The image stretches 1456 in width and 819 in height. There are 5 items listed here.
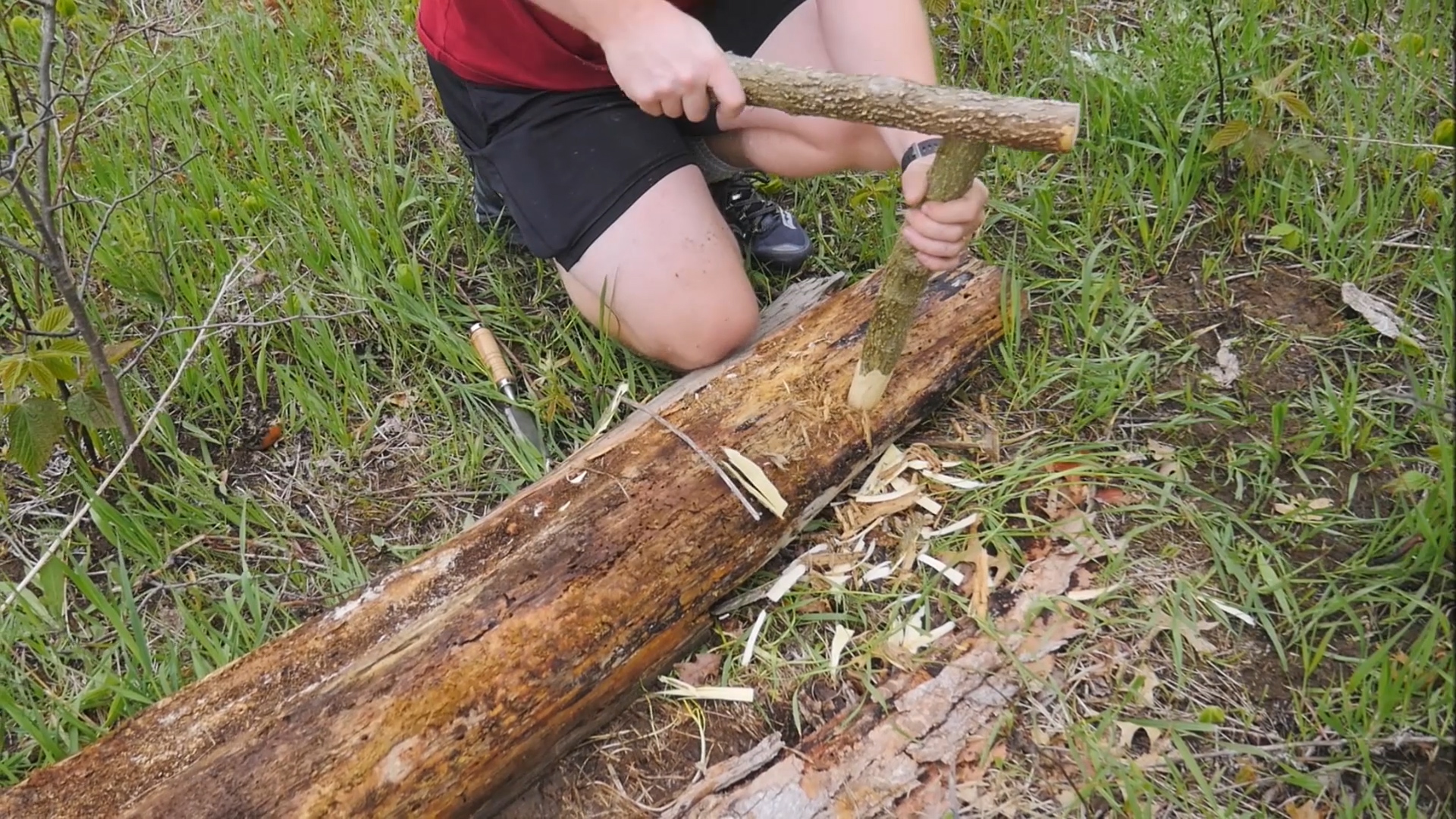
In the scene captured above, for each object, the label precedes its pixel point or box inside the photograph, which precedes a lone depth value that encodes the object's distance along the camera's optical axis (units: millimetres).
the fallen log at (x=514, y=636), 1318
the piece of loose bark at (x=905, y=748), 1450
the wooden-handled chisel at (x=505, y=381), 2027
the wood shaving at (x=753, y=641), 1664
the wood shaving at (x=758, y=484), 1672
